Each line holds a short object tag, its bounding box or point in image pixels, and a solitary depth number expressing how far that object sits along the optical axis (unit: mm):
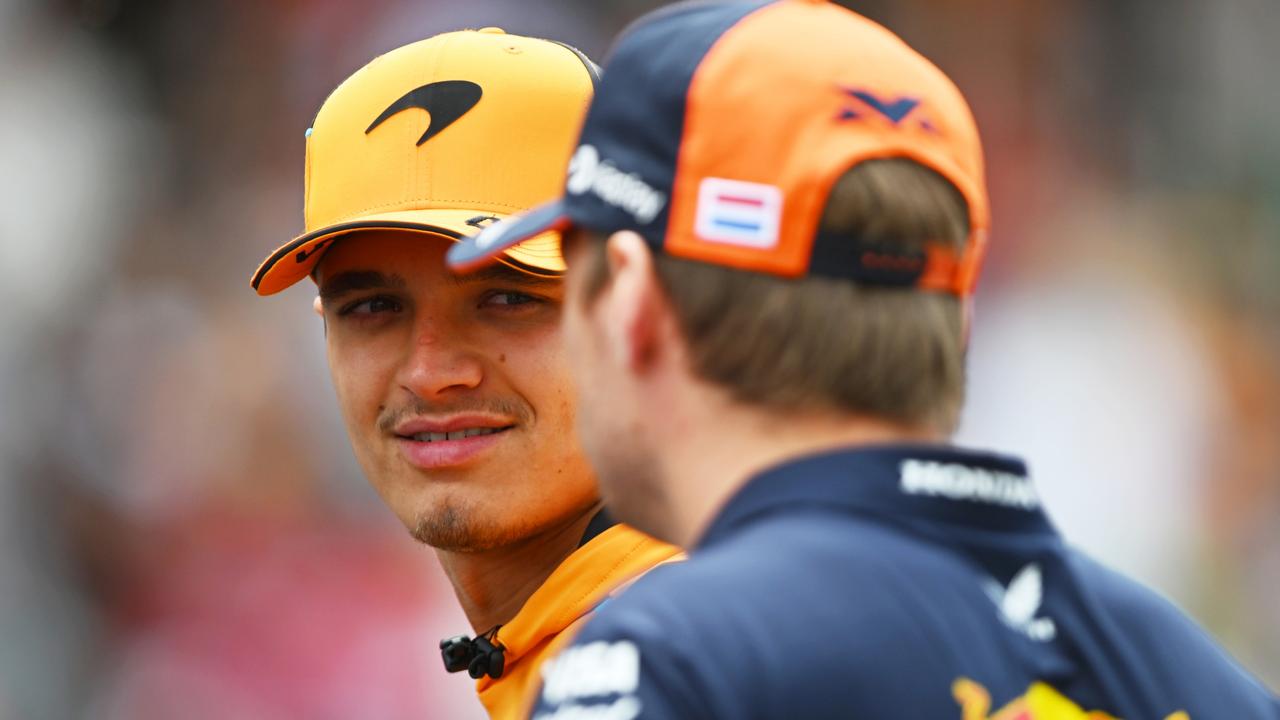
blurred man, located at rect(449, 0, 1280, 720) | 7645
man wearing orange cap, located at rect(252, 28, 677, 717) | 7981
